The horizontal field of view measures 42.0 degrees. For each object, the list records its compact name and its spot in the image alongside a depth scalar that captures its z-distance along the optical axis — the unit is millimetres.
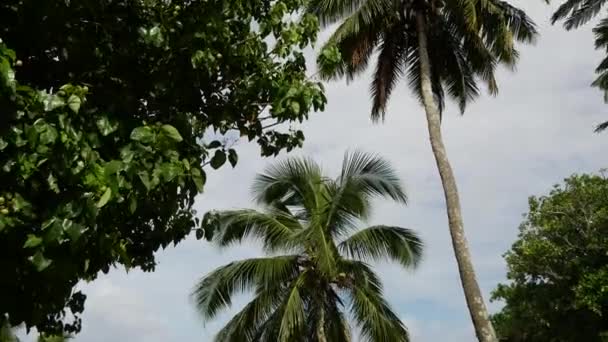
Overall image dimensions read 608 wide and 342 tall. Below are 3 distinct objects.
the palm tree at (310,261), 16656
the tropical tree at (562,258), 25453
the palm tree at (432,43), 16922
